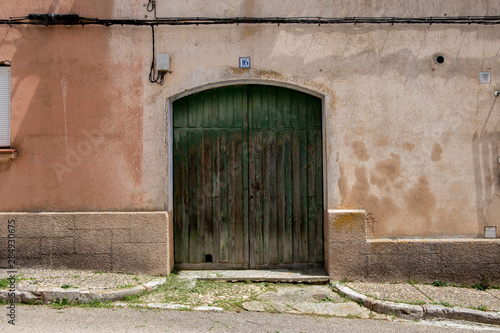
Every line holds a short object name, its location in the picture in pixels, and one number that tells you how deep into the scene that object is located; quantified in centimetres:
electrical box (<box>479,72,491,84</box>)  586
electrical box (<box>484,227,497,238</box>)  581
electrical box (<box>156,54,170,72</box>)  579
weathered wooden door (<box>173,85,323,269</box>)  613
